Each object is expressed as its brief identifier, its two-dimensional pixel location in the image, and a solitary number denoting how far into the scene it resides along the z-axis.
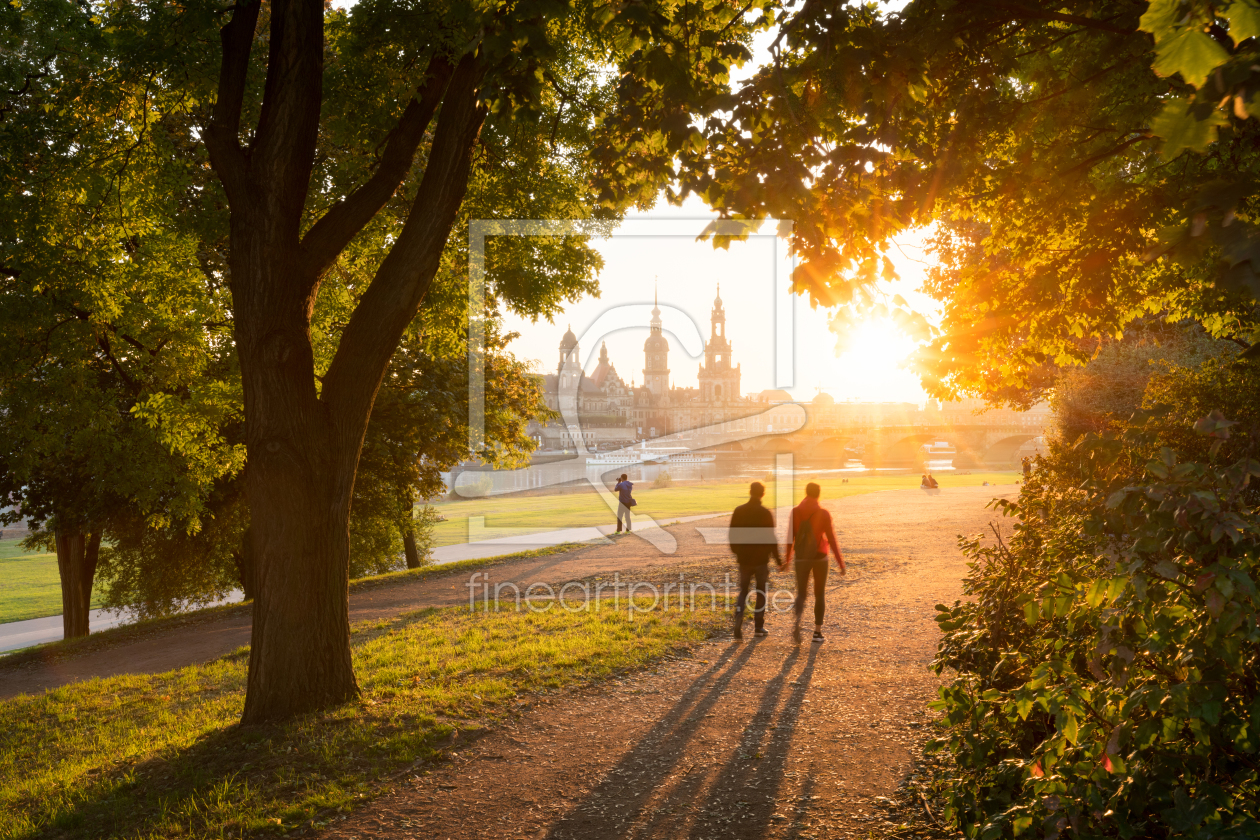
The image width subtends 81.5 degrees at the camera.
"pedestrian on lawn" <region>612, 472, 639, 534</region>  24.27
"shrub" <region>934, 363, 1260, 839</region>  2.50
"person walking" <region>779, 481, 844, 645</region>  9.46
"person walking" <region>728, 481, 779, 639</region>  9.28
